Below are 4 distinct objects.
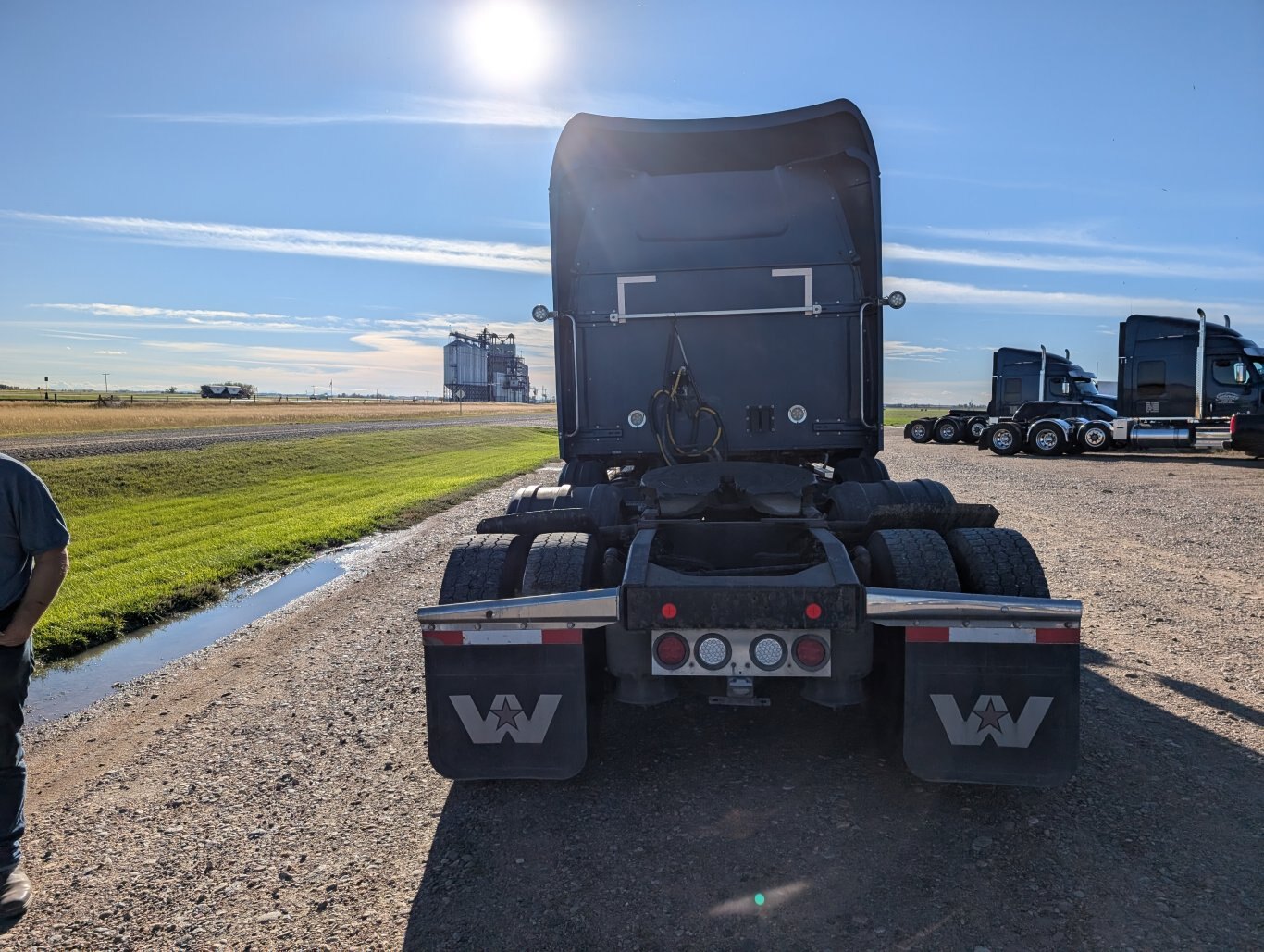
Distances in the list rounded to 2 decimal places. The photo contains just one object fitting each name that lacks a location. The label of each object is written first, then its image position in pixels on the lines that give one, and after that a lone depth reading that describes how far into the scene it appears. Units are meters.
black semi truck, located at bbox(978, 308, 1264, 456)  23.33
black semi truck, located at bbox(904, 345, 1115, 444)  29.97
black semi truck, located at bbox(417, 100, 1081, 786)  3.23
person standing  2.99
